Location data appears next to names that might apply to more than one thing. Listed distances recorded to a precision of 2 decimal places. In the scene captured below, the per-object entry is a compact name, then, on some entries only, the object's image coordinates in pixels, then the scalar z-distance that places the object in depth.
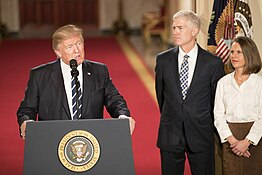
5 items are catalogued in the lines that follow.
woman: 8.90
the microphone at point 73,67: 7.37
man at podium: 8.27
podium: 7.12
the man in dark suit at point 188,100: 9.19
